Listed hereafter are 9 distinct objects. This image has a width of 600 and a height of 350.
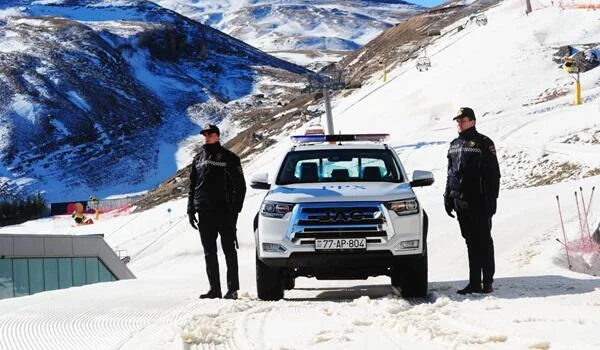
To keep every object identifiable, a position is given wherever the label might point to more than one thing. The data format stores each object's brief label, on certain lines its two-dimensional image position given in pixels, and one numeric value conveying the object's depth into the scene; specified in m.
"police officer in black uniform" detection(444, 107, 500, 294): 10.46
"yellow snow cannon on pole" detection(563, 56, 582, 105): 56.49
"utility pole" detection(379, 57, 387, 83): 86.83
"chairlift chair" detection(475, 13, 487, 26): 91.75
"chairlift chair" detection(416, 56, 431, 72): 78.67
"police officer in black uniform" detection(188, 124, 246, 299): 10.99
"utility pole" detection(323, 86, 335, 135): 65.06
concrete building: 36.84
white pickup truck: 10.07
